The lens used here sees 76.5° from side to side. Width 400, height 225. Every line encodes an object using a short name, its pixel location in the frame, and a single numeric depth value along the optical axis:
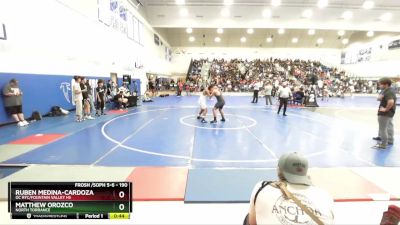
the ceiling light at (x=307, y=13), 23.95
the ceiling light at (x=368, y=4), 22.37
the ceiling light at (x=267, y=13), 24.34
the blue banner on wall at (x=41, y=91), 8.83
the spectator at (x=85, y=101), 10.14
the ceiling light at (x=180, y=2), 22.16
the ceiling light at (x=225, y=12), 24.27
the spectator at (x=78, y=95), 9.37
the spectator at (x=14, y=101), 8.44
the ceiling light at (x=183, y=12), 24.12
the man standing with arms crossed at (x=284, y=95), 11.86
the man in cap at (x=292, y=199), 1.62
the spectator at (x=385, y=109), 6.39
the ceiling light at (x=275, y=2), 22.32
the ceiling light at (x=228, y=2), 22.83
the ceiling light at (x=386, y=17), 24.35
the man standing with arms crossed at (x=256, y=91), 18.11
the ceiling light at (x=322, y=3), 21.80
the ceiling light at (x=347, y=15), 24.23
